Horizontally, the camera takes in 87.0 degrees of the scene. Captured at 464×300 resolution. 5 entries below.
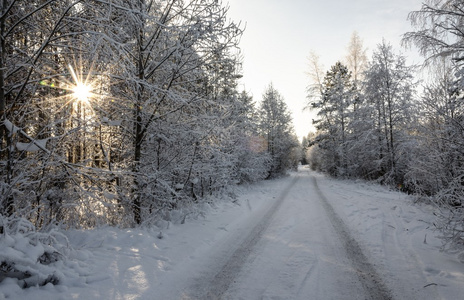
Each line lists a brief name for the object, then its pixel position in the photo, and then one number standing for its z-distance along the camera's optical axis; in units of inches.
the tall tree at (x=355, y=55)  1063.6
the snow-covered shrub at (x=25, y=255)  118.7
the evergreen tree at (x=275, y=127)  1207.9
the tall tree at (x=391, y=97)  754.2
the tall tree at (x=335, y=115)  1008.2
